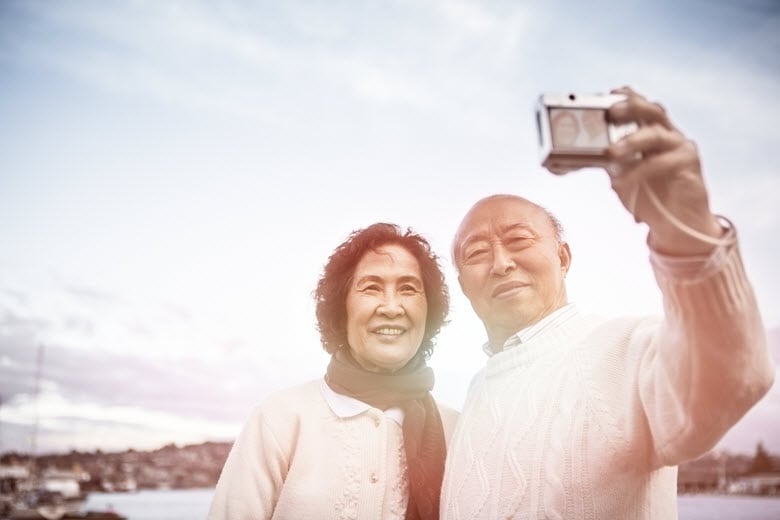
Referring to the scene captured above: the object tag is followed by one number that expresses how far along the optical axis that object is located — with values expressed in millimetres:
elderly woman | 993
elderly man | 601
